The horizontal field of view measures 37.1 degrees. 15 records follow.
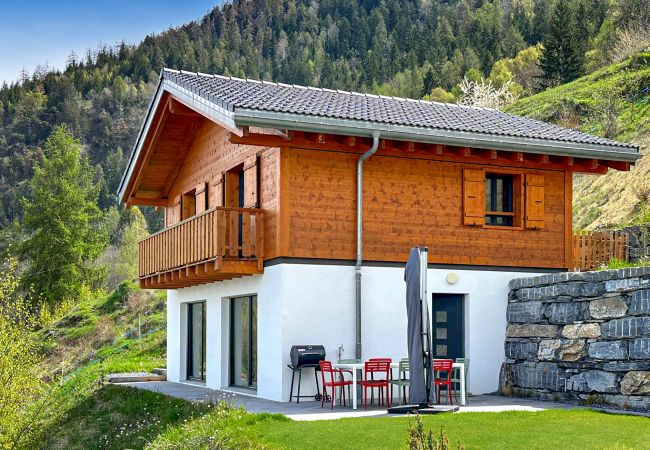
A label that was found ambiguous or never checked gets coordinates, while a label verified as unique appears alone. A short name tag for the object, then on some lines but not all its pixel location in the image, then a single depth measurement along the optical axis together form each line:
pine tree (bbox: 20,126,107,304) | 53.97
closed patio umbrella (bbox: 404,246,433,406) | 14.44
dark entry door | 18.64
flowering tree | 56.34
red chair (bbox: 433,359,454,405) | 15.86
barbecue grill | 16.69
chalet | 17.20
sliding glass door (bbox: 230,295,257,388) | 19.00
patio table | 15.68
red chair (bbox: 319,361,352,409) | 15.79
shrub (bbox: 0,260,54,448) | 20.41
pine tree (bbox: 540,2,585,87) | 59.94
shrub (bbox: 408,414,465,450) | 7.87
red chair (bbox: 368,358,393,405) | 16.33
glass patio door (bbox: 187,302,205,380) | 22.63
